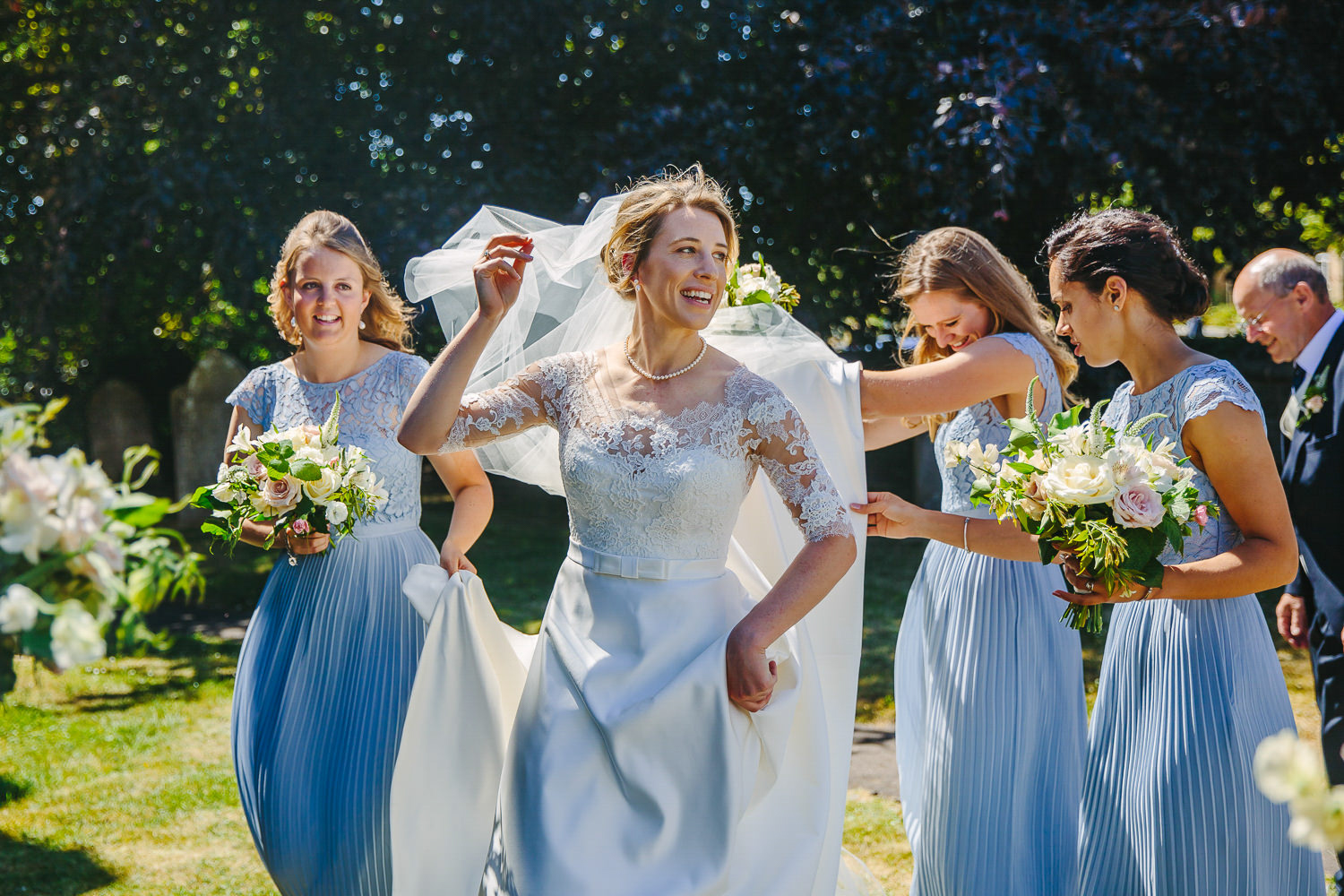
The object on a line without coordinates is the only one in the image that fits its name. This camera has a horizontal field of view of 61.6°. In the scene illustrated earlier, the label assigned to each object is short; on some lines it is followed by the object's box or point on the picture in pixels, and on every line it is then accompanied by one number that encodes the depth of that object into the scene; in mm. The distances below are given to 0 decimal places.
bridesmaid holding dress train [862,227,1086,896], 3613
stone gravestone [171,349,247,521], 13242
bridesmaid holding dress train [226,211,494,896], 3814
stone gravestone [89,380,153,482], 13984
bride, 2893
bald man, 4629
